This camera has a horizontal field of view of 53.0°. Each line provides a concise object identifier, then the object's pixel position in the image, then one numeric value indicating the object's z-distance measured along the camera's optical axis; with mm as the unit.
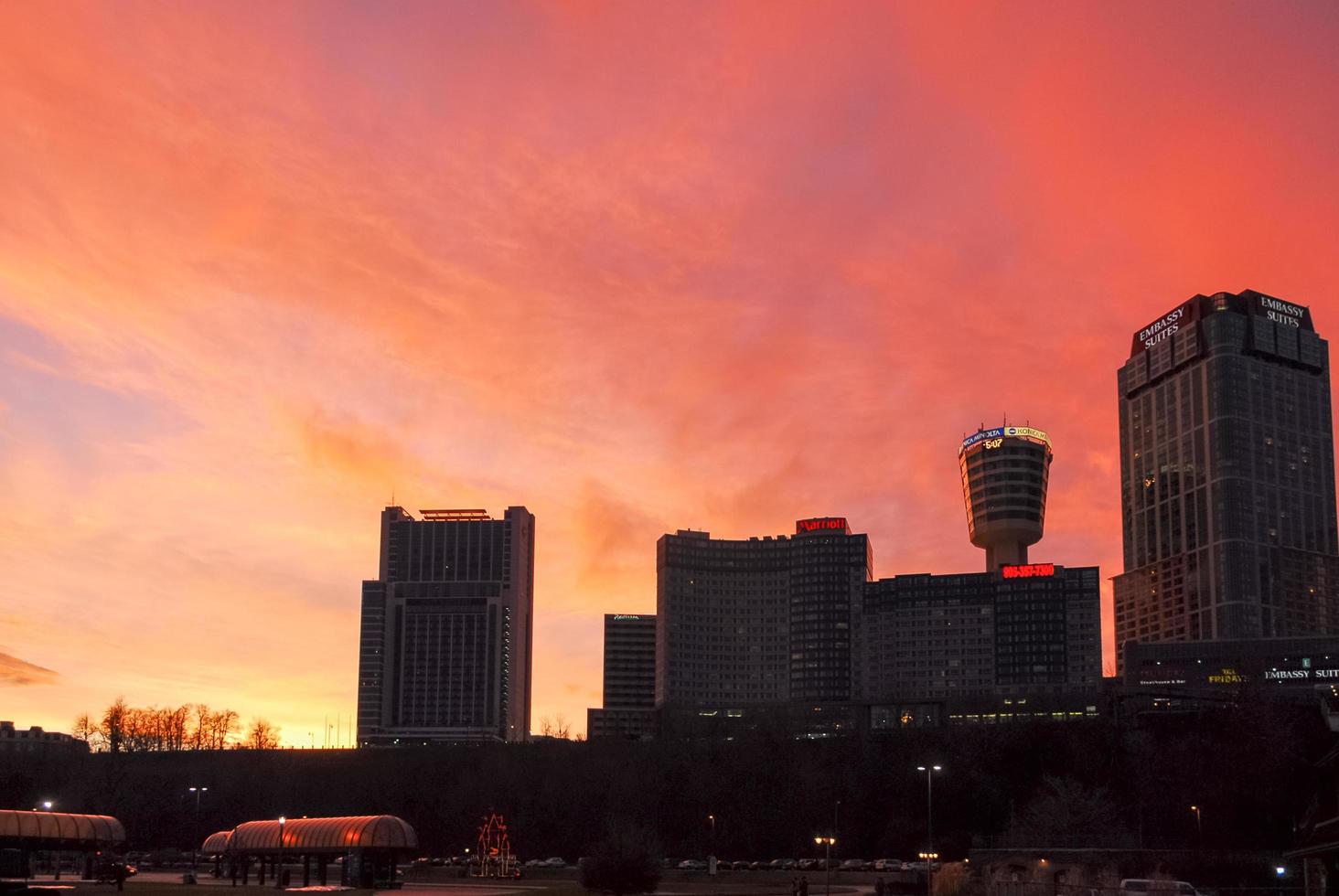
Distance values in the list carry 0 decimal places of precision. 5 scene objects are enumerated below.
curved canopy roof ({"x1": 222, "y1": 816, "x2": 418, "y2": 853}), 90188
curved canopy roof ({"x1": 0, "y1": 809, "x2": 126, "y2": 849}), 83188
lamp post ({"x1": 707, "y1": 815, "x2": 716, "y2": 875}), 174575
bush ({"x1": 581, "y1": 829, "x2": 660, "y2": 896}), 85438
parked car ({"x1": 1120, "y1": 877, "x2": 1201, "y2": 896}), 56625
